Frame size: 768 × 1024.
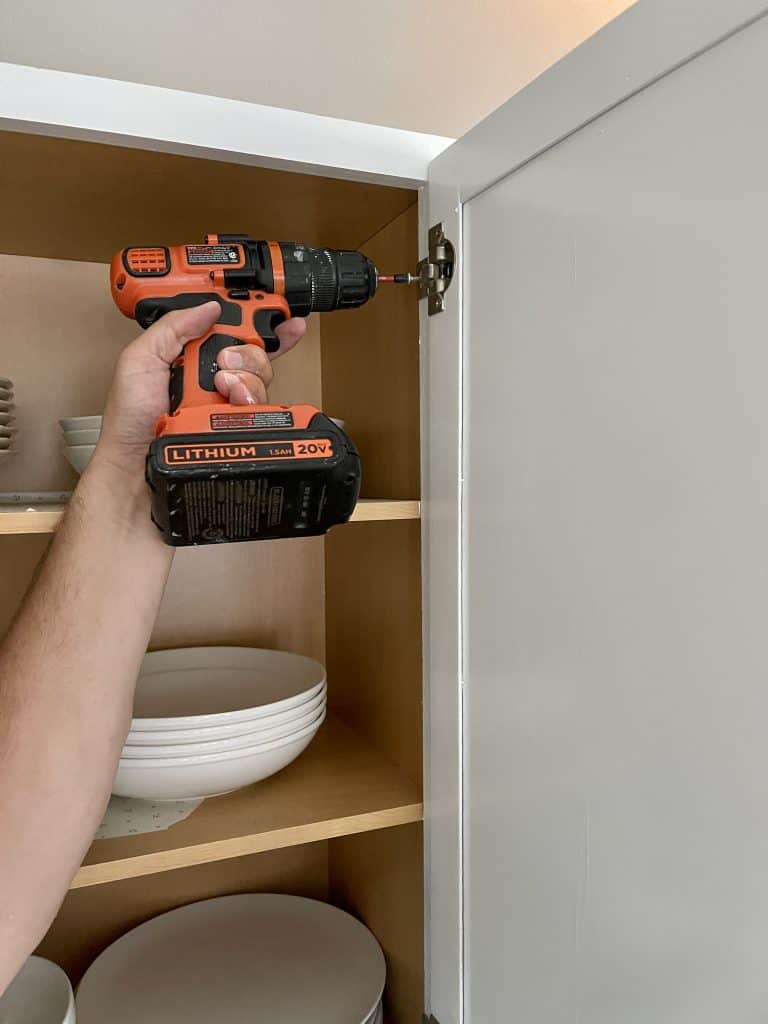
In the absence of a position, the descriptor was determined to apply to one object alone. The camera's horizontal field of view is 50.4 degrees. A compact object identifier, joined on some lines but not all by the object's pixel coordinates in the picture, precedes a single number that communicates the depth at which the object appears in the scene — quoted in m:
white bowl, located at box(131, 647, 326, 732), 1.09
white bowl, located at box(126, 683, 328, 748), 0.85
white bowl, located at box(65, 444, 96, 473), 0.92
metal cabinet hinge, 0.80
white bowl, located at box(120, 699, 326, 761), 0.85
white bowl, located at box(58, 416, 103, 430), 0.90
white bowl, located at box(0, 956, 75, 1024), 0.88
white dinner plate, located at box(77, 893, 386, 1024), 1.00
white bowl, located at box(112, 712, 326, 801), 0.85
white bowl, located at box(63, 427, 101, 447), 0.90
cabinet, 0.49
